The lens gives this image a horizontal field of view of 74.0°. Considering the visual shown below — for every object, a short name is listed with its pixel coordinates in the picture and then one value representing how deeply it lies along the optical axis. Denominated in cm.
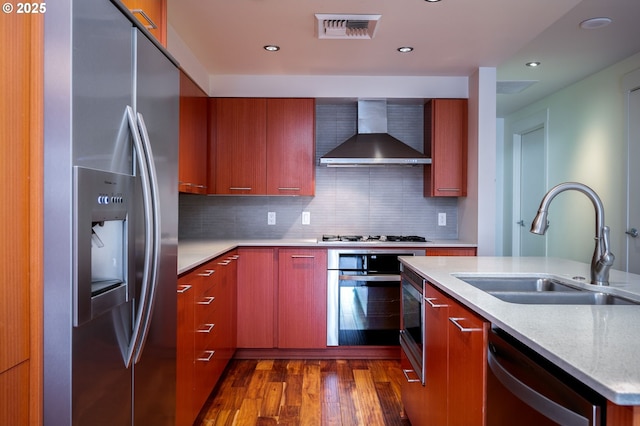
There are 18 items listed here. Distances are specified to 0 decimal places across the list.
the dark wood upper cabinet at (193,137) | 283
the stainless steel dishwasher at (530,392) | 79
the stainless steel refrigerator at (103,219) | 99
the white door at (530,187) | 516
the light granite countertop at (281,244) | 299
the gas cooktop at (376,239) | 355
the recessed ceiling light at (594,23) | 282
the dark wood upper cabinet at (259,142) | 363
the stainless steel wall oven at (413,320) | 201
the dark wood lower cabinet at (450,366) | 129
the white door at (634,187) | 358
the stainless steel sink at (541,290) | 151
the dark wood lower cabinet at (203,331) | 195
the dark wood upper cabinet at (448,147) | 366
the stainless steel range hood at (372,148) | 354
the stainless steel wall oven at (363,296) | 337
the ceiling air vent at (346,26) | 256
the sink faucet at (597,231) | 156
